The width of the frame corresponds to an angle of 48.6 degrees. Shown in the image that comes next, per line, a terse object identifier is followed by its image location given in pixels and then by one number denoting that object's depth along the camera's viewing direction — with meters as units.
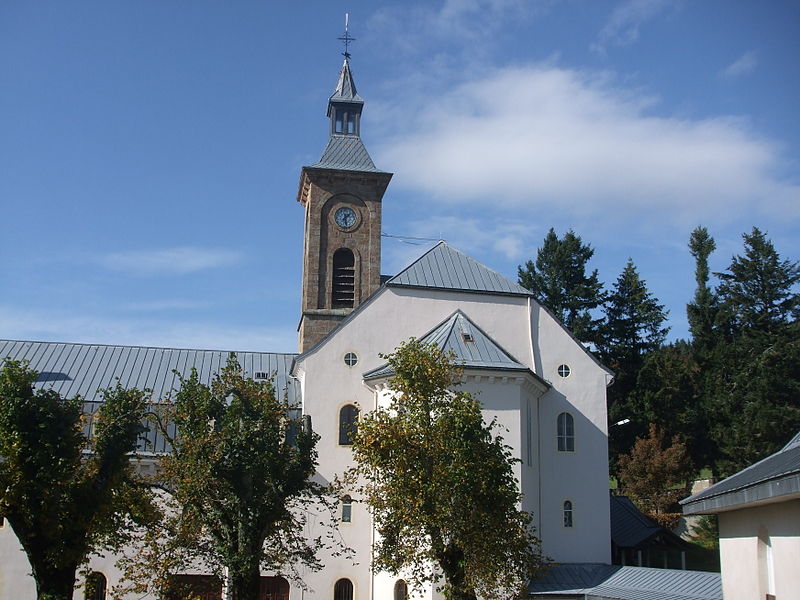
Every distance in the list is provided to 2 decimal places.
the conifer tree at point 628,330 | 58.69
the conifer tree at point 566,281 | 60.94
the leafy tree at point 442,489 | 21.86
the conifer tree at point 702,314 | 58.88
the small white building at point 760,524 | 13.09
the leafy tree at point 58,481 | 21.06
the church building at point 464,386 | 33.53
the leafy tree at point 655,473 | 50.16
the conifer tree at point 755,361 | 49.91
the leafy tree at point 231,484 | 21.84
